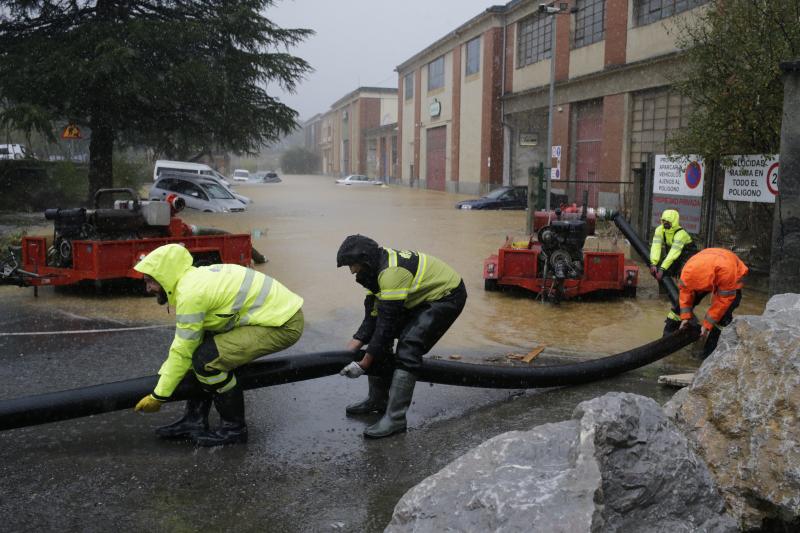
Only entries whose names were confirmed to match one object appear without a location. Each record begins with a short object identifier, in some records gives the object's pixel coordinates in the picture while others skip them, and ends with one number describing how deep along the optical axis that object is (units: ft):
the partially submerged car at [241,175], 240.34
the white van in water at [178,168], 102.78
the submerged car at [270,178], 227.40
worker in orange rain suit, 22.82
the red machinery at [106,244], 33.86
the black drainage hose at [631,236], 33.96
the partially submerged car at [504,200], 100.83
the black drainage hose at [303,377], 15.65
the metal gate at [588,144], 92.99
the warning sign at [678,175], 41.98
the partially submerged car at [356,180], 202.90
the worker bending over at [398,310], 16.98
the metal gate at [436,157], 158.71
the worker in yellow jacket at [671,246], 30.22
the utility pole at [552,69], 62.08
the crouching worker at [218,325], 15.56
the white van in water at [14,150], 92.91
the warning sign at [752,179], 36.01
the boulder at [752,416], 11.71
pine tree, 70.69
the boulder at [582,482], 9.05
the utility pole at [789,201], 30.17
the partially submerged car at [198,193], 89.92
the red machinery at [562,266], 34.83
